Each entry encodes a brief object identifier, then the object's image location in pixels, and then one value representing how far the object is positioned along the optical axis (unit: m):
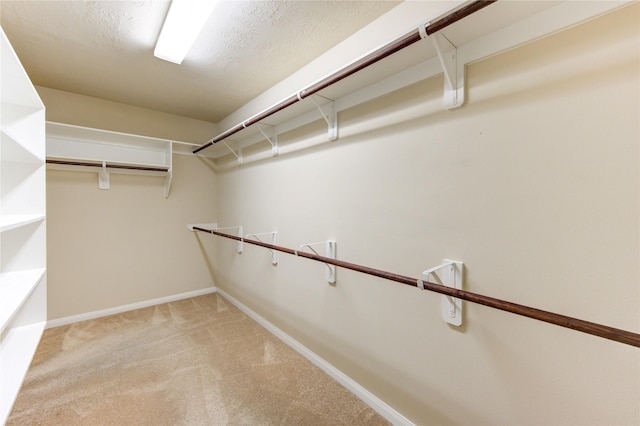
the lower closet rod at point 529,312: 0.68
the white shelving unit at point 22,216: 1.25
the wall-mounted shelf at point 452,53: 0.95
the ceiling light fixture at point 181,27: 1.39
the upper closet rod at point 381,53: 0.90
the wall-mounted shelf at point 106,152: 2.51
